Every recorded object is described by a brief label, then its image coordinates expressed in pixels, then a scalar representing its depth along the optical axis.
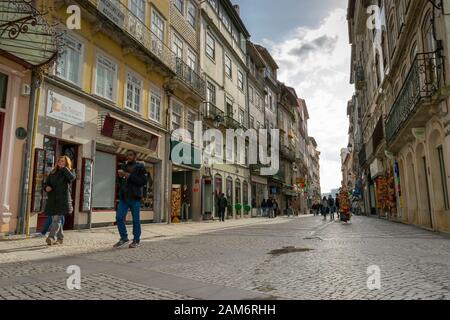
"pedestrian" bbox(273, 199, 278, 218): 32.35
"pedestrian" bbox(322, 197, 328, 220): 26.40
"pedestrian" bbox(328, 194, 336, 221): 26.08
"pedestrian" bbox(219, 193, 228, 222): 22.56
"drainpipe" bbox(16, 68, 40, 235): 10.03
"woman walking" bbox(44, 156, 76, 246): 7.59
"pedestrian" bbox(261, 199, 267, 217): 32.75
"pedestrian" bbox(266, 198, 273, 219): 31.52
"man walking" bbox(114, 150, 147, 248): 7.47
